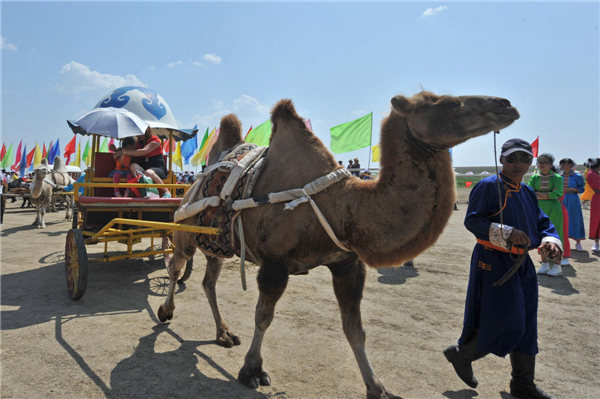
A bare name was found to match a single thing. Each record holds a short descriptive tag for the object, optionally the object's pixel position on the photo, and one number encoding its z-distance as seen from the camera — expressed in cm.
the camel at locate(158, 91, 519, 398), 255
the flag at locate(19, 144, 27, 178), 3894
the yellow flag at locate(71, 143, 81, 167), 3412
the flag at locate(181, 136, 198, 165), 2344
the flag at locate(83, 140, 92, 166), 3222
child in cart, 591
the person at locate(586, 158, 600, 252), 960
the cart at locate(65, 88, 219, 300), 505
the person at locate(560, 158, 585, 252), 917
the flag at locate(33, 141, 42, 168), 3491
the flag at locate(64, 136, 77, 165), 3078
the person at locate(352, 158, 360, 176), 2040
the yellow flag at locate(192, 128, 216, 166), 2162
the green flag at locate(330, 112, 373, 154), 1429
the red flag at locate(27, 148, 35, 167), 3900
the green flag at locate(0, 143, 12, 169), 4009
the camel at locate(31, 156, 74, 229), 1315
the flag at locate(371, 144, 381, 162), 1505
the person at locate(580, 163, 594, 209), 1023
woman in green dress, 719
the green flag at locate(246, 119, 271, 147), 1549
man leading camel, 288
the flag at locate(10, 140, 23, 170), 4166
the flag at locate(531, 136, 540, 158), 1720
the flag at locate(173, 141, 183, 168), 2185
